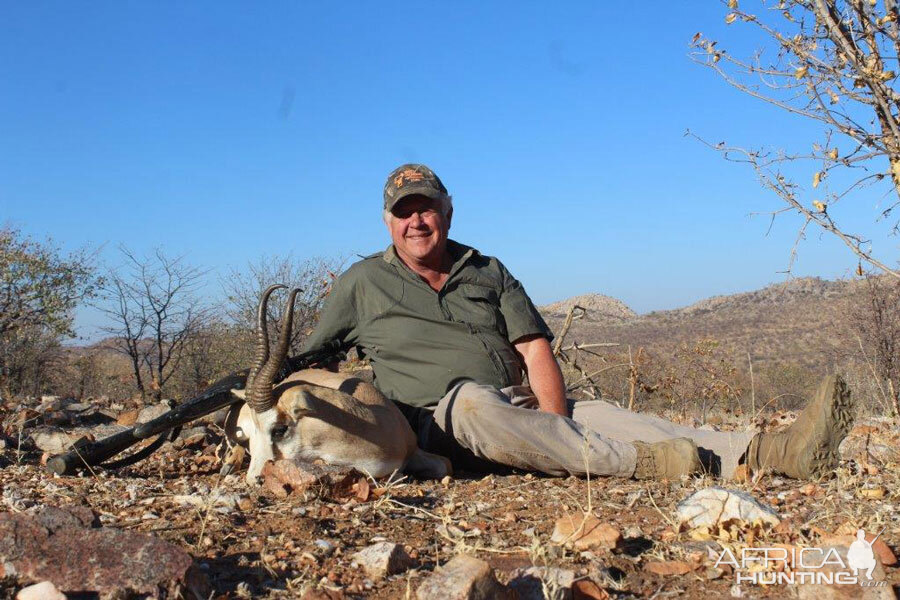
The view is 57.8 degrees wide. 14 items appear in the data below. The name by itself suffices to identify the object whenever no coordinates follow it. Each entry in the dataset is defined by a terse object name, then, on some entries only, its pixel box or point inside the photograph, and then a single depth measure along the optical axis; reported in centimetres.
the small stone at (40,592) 218
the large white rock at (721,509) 291
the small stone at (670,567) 259
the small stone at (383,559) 252
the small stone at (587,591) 235
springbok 404
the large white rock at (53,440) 512
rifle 417
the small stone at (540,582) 228
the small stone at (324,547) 273
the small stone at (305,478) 352
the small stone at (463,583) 212
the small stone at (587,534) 274
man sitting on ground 415
